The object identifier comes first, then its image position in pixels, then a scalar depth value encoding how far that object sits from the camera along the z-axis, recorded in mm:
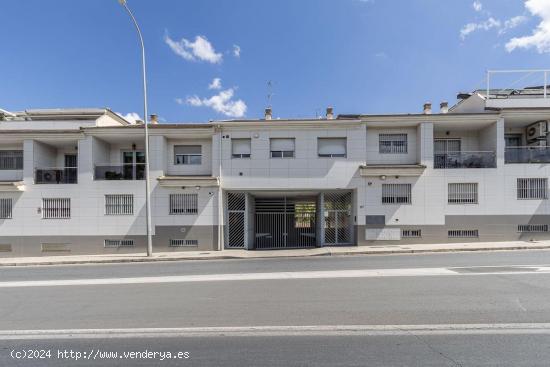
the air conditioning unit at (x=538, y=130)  16688
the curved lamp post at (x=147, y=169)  14438
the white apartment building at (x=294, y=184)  16141
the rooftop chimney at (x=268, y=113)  20059
